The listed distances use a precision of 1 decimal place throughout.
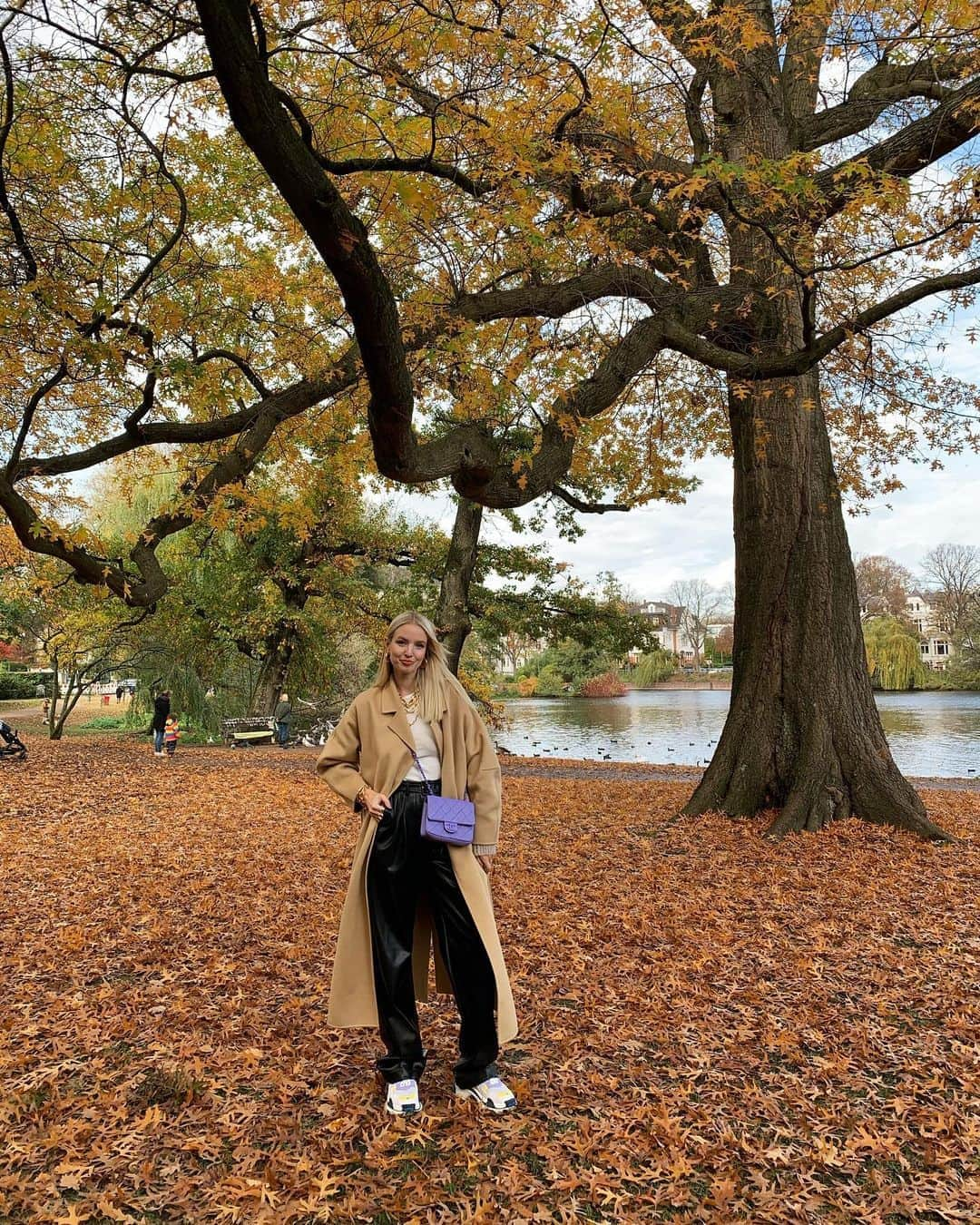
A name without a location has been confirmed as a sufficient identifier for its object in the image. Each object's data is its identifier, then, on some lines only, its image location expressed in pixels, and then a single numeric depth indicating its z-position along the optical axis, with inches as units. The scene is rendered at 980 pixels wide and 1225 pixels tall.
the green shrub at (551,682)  1692.9
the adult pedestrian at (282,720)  703.7
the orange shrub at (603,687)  1649.9
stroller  490.6
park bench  695.1
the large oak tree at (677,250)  190.5
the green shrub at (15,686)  1203.2
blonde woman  108.7
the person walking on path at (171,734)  565.3
